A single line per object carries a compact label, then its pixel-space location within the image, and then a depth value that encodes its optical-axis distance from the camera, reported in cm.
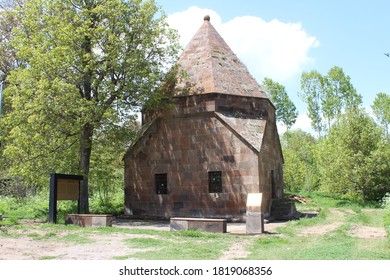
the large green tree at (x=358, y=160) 2441
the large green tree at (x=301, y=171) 3506
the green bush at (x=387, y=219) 1086
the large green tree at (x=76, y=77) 1583
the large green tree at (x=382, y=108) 4441
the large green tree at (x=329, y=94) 4125
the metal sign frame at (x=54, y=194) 1446
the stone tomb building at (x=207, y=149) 1662
